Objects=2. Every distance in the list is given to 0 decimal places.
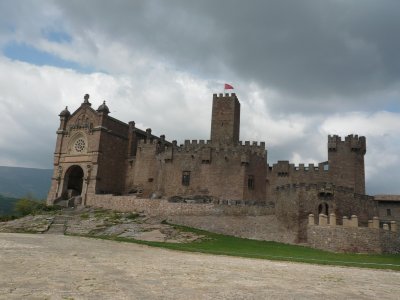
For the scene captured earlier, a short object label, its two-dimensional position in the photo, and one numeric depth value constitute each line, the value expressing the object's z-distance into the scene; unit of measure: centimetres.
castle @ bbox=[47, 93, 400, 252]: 3675
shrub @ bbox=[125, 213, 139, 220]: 4234
